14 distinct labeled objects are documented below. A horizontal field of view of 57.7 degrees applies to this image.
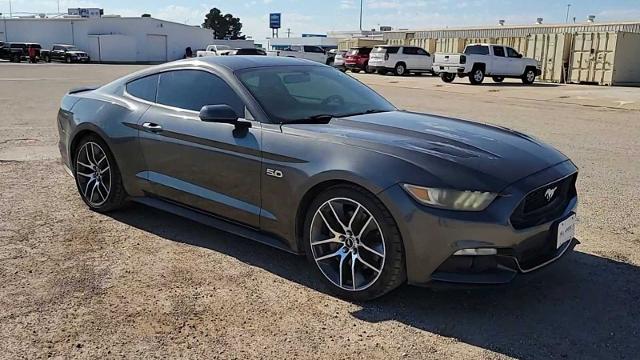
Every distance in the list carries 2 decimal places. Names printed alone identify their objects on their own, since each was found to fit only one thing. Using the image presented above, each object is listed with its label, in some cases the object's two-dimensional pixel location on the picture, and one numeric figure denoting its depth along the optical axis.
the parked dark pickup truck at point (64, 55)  50.50
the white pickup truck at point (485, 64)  27.44
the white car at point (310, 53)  42.77
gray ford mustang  3.25
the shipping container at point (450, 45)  39.30
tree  113.94
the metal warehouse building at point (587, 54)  27.62
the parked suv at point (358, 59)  37.28
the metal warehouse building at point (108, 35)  59.22
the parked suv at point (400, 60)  34.59
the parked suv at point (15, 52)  50.88
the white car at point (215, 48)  39.62
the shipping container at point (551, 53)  30.12
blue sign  92.31
